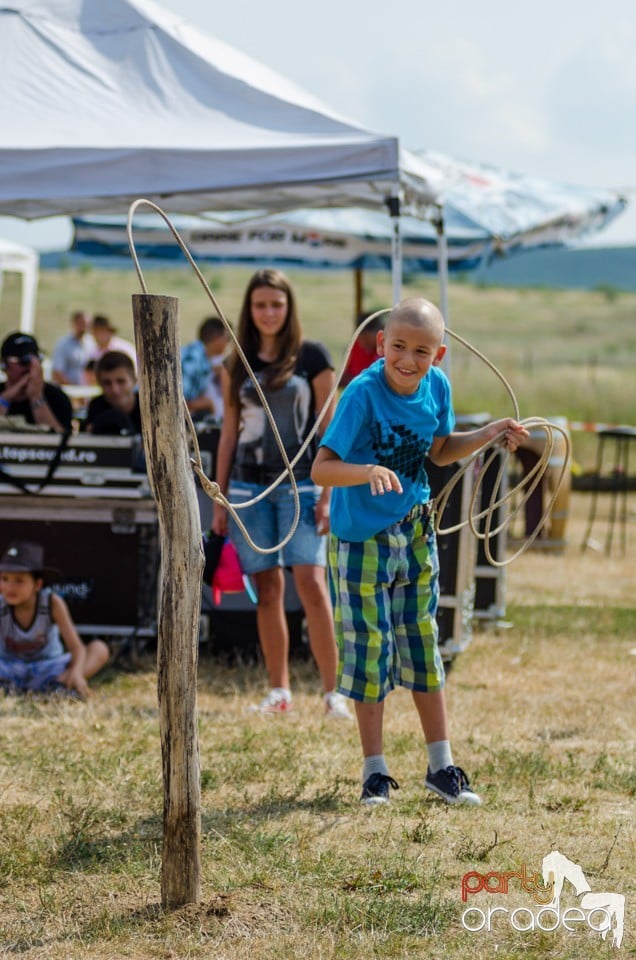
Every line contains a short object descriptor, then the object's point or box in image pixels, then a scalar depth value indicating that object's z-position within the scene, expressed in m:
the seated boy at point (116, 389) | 14.67
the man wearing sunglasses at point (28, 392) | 14.57
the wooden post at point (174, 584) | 6.96
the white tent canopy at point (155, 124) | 12.91
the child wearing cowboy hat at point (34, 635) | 12.60
